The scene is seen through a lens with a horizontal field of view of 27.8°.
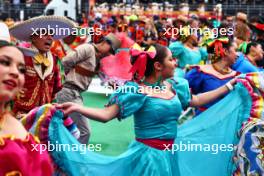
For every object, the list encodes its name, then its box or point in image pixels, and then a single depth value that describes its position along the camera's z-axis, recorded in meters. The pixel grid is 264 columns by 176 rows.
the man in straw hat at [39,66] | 3.79
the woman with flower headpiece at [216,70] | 4.67
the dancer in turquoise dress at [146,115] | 3.25
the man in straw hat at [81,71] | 4.75
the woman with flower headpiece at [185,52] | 7.30
